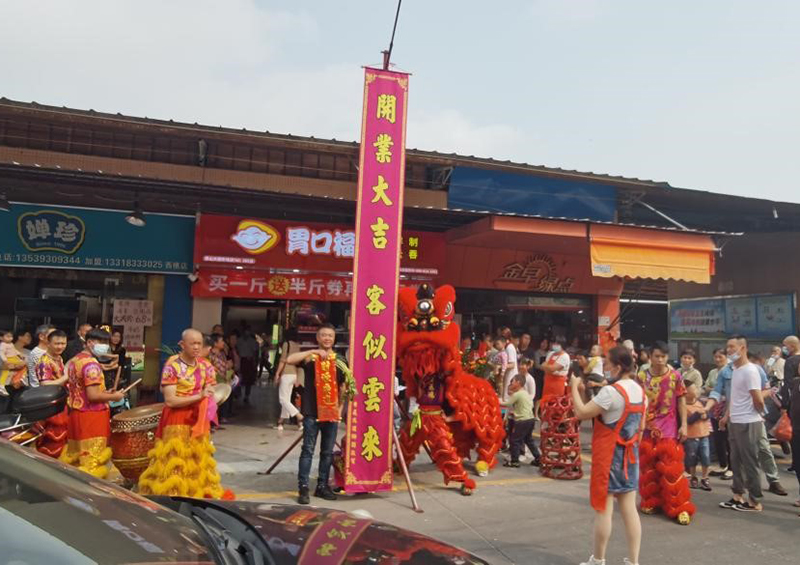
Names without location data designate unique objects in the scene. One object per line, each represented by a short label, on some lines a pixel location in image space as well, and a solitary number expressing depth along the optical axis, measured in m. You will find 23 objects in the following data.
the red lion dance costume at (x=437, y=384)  6.12
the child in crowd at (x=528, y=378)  7.66
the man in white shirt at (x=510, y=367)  9.17
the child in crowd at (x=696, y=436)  6.38
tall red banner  5.54
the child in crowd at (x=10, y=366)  7.10
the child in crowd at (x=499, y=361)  9.08
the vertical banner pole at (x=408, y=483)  5.24
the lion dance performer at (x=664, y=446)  5.18
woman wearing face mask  7.65
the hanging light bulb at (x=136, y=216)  8.71
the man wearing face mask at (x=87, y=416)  4.98
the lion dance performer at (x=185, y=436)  4.54
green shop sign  9.05
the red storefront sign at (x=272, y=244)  9.62
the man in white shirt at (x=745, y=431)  5.55
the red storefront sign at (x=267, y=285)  9.73
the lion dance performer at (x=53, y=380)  5.14
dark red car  1.36
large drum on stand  5.16
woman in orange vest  3.91
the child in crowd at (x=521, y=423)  7.25
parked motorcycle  2.90
